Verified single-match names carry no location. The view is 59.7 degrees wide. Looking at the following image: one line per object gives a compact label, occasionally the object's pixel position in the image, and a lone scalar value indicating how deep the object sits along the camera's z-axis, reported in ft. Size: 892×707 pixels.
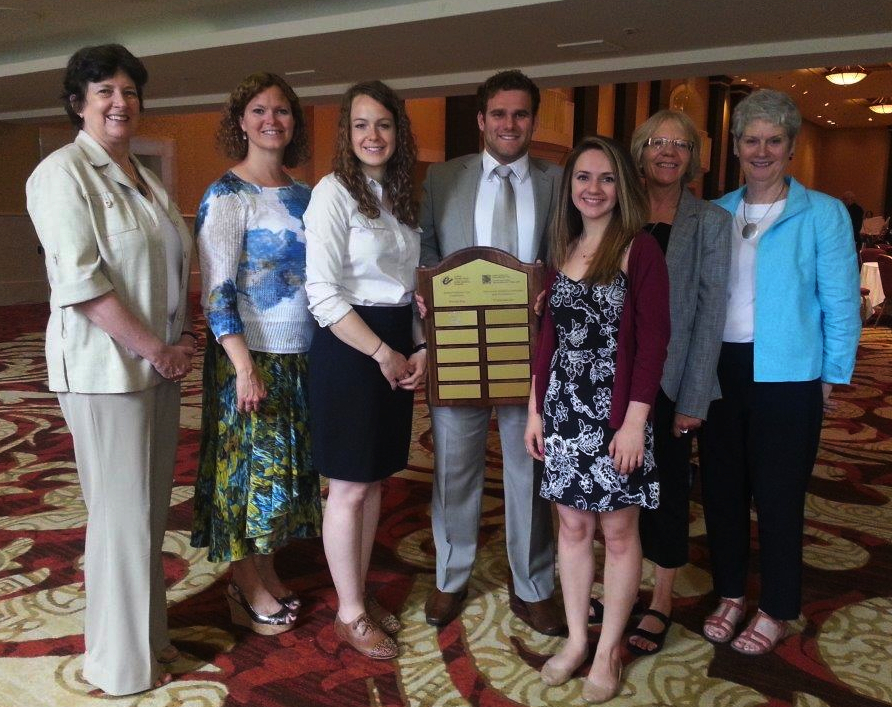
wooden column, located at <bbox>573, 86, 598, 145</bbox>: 38.81
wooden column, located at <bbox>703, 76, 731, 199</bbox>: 51.67
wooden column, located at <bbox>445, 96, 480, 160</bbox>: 33.09
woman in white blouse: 7.02
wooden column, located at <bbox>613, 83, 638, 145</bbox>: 43.65
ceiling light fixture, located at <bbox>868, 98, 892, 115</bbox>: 58.44
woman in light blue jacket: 7.30
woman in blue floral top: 7.26
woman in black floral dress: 6.44
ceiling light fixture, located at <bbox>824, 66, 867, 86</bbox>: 44.45
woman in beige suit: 6.27
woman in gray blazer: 7.23
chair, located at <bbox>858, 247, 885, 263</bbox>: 31.99
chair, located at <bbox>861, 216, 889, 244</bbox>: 46.60
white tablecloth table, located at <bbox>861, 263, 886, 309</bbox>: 29.81
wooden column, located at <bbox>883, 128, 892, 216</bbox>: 70.08
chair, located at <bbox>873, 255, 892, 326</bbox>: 31.19
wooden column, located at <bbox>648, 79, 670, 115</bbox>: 46.21
